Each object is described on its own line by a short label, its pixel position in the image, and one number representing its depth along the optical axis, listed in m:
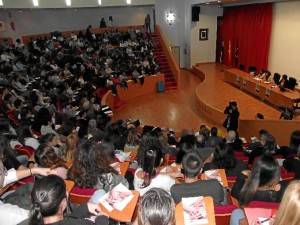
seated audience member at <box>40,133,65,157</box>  4.34
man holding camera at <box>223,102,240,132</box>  7.46
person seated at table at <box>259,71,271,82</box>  10.62
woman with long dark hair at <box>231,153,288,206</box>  2.55
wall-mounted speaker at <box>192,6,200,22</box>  15.04
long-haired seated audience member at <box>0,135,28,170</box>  3.38
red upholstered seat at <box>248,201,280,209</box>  2.31
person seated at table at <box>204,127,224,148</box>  5.14
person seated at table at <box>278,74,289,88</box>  9.46
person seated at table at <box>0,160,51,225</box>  2.05
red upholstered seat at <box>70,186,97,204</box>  2.69
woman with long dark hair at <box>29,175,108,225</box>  1.73
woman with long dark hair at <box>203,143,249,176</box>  3.69
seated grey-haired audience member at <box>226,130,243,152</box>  5.30
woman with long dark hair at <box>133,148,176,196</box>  2.87
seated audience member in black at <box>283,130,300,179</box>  3.70
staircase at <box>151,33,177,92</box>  13.17
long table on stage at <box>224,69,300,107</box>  8.84
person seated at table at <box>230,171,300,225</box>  1.56
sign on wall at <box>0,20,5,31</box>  13.81
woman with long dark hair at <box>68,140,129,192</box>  2.89
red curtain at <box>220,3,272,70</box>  12.25
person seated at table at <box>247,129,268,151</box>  5.26
